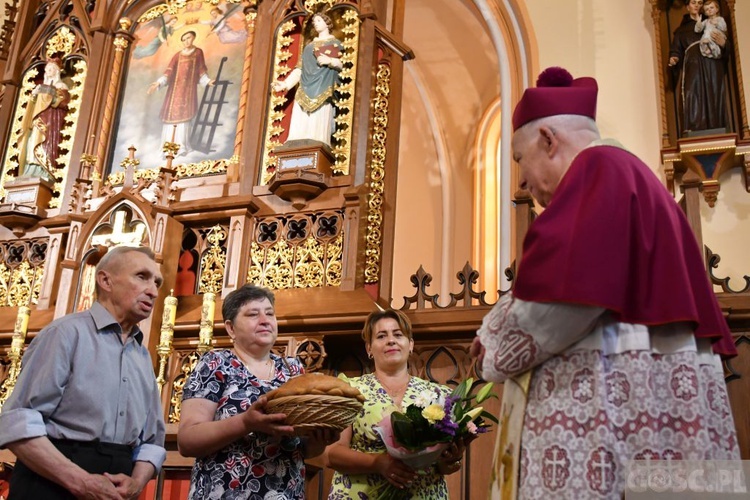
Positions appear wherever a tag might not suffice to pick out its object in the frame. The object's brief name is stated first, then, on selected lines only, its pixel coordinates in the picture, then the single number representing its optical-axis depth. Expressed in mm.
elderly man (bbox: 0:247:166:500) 2574
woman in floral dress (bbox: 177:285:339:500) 2611
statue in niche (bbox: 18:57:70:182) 6957
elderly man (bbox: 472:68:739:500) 1699
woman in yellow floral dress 3004
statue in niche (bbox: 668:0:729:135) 6047
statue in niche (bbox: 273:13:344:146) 6141
